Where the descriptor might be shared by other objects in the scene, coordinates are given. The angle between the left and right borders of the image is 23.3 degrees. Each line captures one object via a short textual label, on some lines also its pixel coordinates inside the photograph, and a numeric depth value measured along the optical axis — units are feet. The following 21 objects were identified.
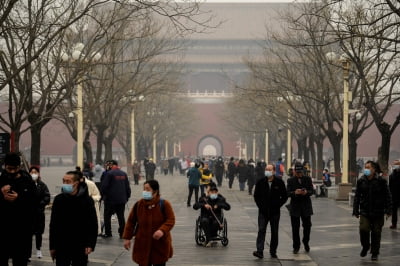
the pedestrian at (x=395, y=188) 68.18
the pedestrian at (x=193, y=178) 98.12
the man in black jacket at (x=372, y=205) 48.93
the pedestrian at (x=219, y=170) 151.74
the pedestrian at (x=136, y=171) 159.43
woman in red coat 33.91
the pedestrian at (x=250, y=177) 128.26
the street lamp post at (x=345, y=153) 102.01
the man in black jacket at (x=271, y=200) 50.24
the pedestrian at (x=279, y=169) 132.73
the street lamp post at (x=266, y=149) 219.86
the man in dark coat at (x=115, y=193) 60.23
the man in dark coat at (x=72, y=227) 33.99
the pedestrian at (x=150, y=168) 163.02
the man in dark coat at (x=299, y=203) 52.34
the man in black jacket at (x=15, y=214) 35.58
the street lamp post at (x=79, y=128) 98.53
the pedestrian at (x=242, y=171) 134.72
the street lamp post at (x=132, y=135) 164.96
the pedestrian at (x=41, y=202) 48.60
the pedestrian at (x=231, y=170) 145.69
